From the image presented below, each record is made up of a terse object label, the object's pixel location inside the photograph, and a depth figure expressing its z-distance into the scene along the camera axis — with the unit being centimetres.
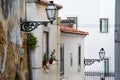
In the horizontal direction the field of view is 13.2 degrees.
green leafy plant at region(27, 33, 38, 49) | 1653
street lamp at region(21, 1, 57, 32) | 1407
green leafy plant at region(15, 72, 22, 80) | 1480
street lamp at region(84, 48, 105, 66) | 2795
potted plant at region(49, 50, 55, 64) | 1862
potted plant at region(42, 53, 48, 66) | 1784
